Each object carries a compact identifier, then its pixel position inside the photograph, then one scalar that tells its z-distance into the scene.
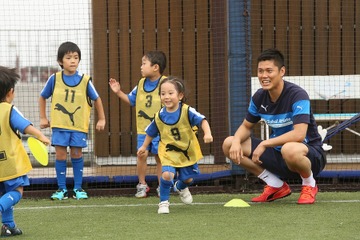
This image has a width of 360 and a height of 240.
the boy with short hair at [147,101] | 11.41
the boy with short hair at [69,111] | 11.33
